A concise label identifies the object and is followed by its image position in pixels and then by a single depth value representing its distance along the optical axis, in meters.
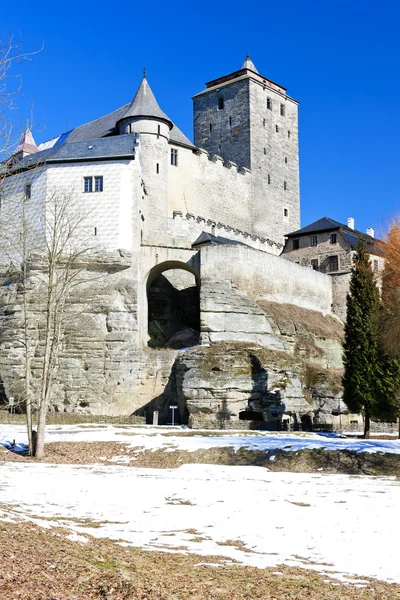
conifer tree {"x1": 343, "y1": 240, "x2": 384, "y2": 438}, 30.34
